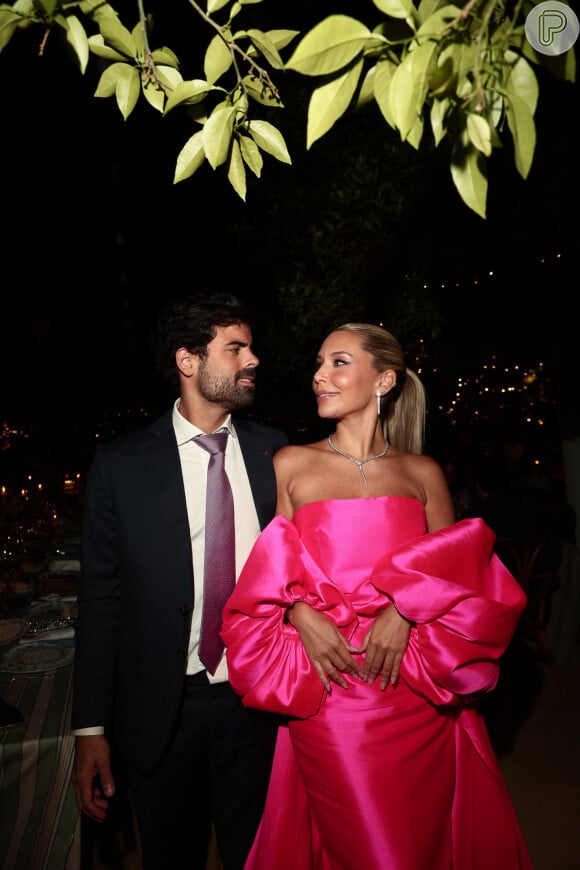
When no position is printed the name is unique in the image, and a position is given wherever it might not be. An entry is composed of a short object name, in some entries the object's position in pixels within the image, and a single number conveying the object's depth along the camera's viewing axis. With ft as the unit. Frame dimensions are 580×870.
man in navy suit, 5.82
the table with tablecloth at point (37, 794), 5.54
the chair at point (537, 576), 13.80
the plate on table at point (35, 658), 7.02
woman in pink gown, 5.48
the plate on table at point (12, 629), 7.72
